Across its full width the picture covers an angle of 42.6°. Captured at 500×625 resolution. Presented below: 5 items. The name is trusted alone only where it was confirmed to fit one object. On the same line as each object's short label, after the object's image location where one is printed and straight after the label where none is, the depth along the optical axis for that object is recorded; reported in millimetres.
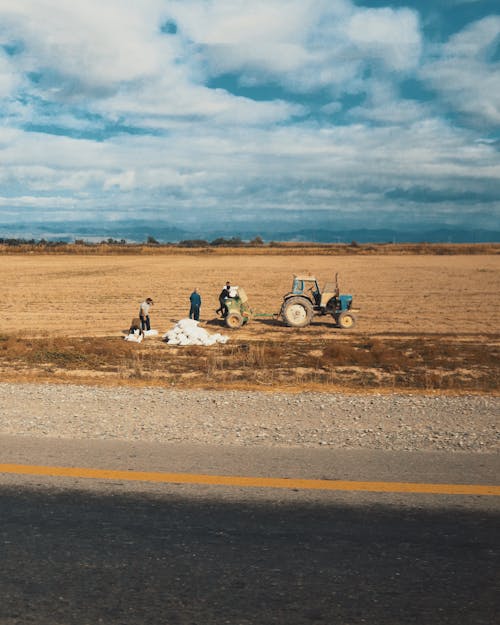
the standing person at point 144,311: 21625
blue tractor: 23922
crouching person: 20984
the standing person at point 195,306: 24719
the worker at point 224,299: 24203
